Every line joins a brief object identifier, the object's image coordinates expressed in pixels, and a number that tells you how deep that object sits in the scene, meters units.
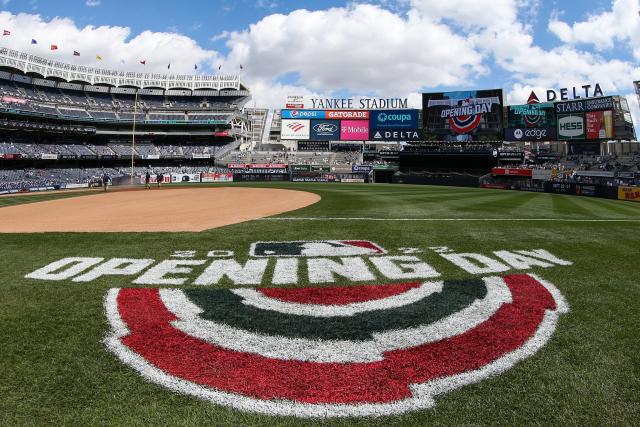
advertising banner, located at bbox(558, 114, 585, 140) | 54.62
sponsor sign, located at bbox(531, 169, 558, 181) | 47.46
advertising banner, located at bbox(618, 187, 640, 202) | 30.61
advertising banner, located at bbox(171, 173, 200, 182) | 64.25
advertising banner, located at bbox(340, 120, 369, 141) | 71.00
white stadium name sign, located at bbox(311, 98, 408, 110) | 71.81
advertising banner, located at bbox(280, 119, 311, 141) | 73.12
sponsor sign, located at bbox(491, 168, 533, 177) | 47.31
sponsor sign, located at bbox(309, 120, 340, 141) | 72.31
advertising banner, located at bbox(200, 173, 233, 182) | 65.12
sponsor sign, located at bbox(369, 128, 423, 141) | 66.44
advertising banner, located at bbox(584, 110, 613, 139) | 52.31
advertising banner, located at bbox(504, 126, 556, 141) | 56.82
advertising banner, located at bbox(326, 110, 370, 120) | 71.06
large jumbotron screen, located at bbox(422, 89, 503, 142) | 59.12
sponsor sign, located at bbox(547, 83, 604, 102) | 54.56
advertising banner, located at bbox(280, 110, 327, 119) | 73.19
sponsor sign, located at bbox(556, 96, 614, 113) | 52.06
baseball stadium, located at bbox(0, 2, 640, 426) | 3.30
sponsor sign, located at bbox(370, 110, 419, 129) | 67.50
